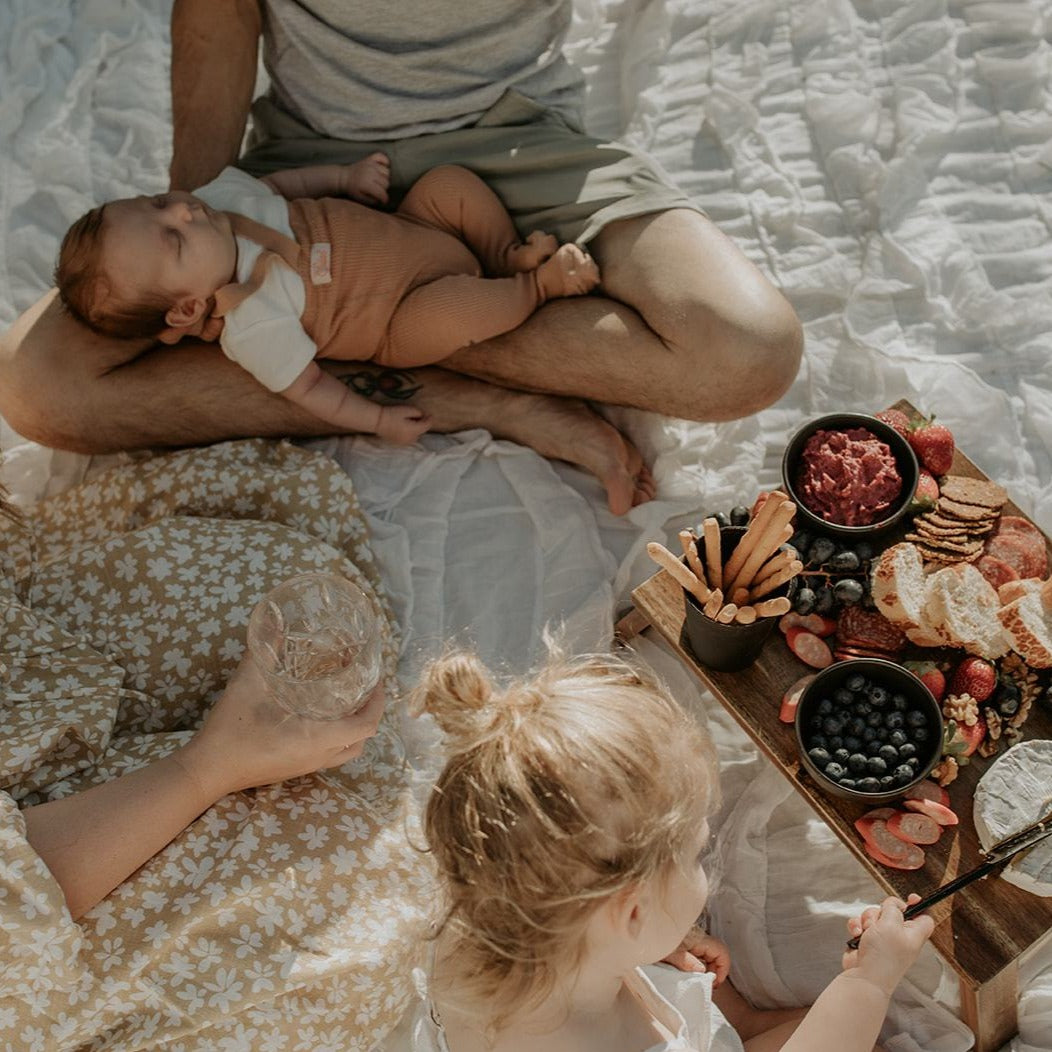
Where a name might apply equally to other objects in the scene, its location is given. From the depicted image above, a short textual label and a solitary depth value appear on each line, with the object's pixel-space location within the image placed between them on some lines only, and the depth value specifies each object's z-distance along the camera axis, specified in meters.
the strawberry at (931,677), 1.36
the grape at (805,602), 1.41
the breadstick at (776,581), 1.29
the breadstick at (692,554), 1.33
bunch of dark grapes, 1.42
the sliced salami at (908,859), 1.28
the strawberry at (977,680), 1.35
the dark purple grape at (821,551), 1.42
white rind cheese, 1.25
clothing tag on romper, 1.73
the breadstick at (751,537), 1.26
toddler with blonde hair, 1.08
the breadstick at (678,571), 1.29
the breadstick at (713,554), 1.28
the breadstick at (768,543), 1.25
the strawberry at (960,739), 1.33
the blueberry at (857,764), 1.29
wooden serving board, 1.26
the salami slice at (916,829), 1.29
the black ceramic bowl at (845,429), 1.43
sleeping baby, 1.62
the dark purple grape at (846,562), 1.42
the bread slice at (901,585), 1.36
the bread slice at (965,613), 1.35
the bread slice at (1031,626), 1.34
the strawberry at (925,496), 1.46
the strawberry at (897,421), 1.51
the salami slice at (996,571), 1.42
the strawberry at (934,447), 1.49
